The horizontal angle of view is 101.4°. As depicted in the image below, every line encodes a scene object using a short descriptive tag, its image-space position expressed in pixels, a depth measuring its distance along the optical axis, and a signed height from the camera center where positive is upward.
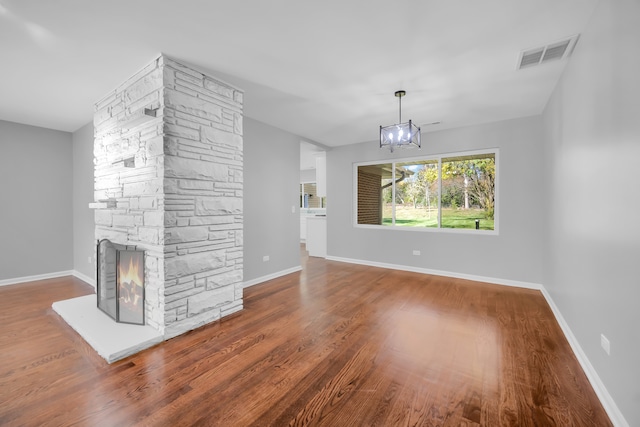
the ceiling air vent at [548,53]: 2.23 +1.45
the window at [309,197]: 9.57 +0.50
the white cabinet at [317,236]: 6.40 -0.63
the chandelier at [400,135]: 3.00 +0.90
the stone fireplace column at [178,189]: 2.45 +0.22
